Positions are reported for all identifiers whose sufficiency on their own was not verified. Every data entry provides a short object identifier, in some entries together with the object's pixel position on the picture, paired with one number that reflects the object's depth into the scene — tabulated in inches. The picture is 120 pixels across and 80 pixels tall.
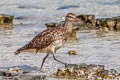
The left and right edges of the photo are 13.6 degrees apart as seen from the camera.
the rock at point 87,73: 413.4
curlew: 460.8
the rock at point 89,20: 774.9
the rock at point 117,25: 725.9
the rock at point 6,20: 833.6
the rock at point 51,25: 741.4
